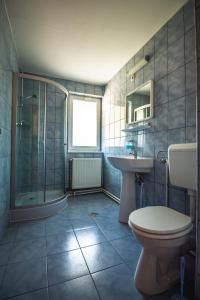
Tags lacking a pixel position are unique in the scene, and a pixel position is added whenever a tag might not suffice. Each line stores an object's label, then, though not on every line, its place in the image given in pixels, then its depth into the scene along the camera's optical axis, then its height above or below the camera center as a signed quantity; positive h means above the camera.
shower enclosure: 2.11 +0.14
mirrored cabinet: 1.87 +0.61
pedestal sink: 1.91 -0.52
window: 3.15 +0.54
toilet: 0.94 -0.51
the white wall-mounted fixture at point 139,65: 1.88 +1.08
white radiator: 2.92 -0.43
